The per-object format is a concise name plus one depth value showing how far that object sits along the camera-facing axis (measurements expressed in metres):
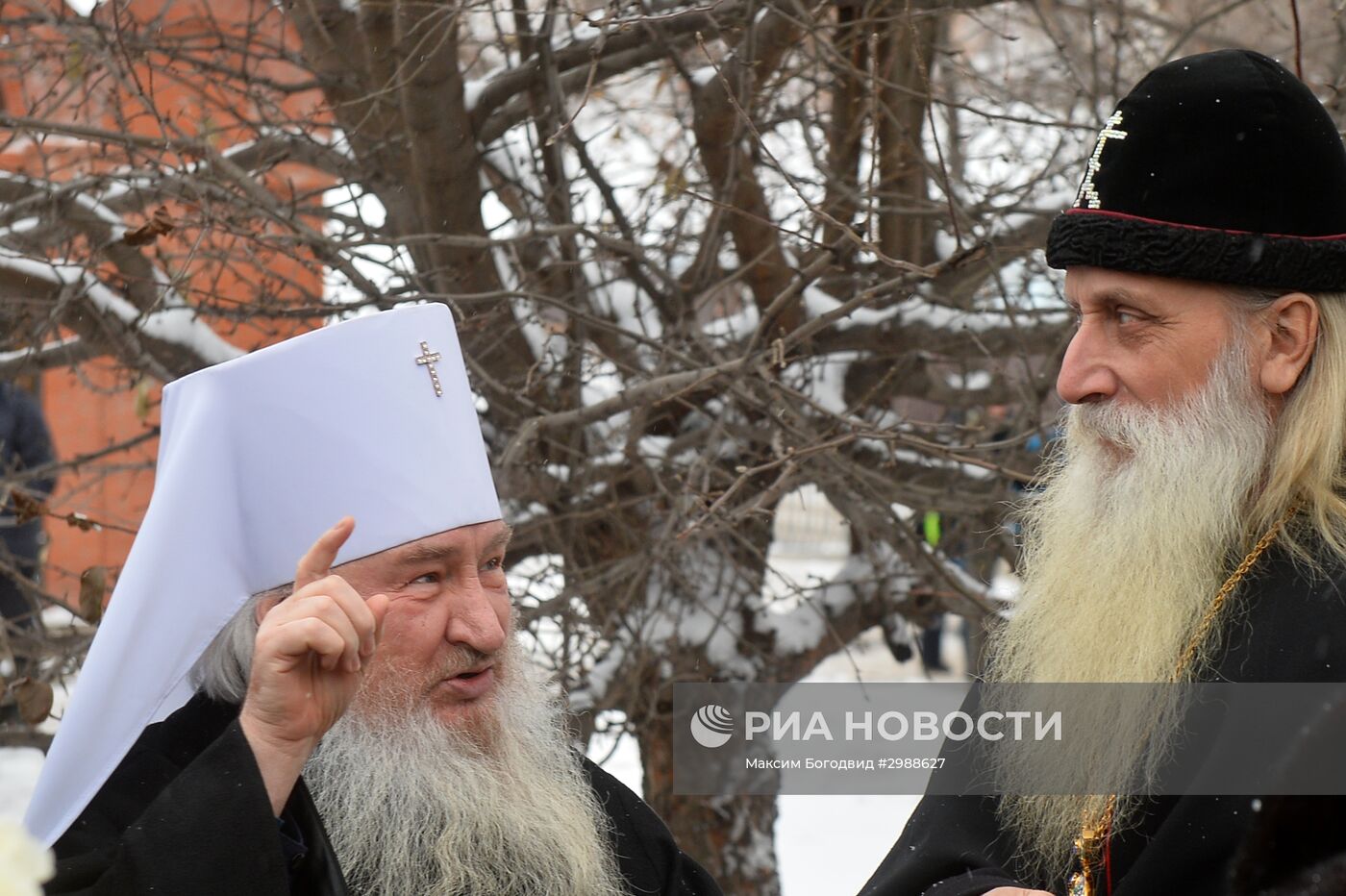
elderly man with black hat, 2.08
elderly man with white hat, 2.04
